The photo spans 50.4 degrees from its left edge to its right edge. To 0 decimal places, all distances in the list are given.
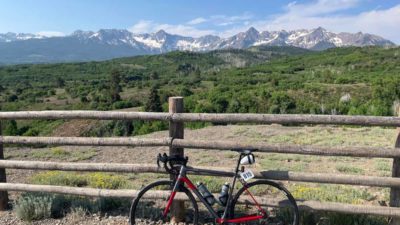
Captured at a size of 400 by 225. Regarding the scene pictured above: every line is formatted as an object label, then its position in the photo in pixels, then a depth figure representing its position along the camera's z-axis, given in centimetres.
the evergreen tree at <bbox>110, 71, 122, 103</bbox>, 6971
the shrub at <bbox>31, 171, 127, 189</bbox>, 768
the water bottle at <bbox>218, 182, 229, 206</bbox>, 502
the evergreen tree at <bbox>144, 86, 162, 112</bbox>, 4421
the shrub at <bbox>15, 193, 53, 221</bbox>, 598
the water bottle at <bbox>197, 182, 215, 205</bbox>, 502
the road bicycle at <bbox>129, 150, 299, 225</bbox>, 500
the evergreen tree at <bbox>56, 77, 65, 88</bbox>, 11325
